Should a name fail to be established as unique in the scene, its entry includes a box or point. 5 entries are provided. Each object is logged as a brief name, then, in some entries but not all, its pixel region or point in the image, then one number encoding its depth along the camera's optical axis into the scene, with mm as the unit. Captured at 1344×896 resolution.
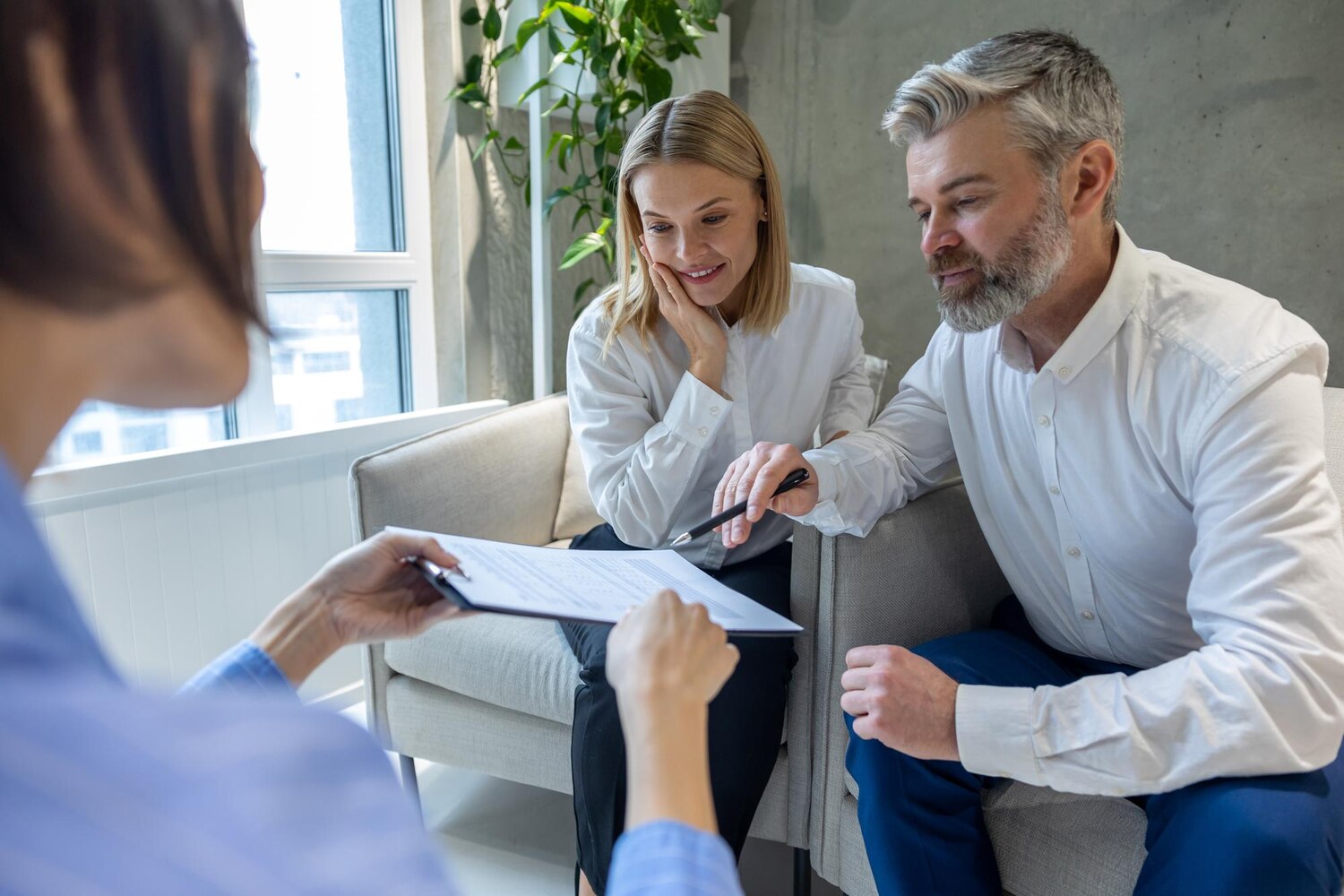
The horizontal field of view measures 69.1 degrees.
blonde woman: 1505
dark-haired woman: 291
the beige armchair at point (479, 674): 1441
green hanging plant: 2271
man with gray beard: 939
